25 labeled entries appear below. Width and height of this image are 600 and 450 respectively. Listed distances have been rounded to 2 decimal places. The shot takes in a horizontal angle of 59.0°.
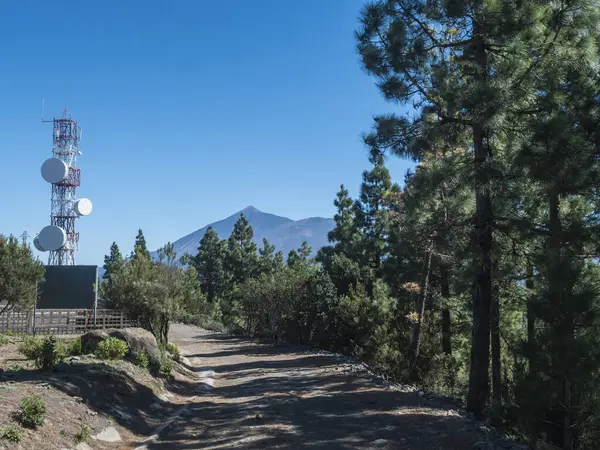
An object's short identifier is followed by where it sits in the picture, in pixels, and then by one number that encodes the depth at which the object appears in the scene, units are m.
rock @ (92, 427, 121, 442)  8.02
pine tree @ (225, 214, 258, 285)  61.75
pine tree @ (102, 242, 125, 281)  76.25
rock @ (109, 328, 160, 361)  13.64
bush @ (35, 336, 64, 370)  10.24
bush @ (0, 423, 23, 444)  6.21
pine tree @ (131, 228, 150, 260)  69.16
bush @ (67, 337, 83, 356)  13.07
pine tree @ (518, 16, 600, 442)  6.29
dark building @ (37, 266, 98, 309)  28.27
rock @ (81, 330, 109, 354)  13.20
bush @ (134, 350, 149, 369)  12.88
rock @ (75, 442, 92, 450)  7.22
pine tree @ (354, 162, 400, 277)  31.80
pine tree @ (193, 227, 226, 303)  64.27
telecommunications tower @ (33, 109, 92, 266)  41.87
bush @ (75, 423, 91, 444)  7.46
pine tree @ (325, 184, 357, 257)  34.72
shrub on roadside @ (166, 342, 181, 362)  17.66
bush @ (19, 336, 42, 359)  11.74
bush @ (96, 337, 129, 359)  12.41
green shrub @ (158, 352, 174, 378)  13.72
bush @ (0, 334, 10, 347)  17.38
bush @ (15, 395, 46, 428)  6.88
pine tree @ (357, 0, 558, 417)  9.39
